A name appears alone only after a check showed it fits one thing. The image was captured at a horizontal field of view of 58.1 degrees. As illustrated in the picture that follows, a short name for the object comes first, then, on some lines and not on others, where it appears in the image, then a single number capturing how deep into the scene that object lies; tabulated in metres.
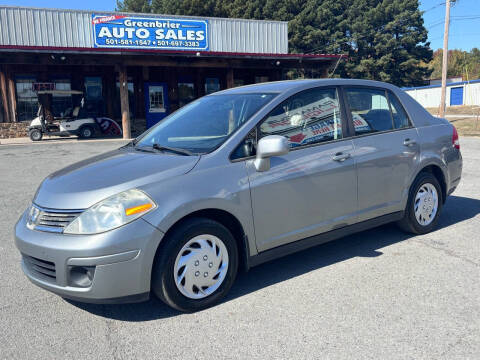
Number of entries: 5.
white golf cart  17.91
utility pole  24.74
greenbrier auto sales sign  21.38
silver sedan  2.92
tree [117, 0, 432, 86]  45.19
